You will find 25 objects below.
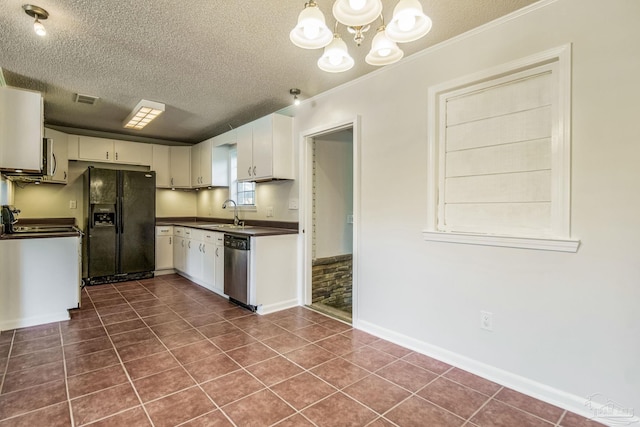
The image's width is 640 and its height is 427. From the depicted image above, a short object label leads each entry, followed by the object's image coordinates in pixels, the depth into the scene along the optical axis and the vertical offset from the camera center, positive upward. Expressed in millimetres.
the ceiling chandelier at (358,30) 1337 +829
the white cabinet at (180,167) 5746 +765
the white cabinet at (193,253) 4613 -646
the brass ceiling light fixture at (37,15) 2006 +1247
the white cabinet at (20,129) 3057 +785
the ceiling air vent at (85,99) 3562 +1254
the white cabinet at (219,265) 4047 -697
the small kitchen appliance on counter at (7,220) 3248 -112
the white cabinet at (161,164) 5566 +796
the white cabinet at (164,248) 5320 -634
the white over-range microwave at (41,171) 3313 +398
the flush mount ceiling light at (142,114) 3737 +1203
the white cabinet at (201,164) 5273 +770
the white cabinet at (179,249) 5117 -637
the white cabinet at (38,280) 3047 -700
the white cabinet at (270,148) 3816 +754
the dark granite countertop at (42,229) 3156 -236
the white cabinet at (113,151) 4941 +945
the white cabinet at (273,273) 3498 -709
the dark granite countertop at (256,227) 3654 -241
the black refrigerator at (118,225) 4672 -235
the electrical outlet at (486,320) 2197 -758
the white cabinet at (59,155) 4555 +791
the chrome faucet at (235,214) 4824 -66
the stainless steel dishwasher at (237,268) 3553 -672
